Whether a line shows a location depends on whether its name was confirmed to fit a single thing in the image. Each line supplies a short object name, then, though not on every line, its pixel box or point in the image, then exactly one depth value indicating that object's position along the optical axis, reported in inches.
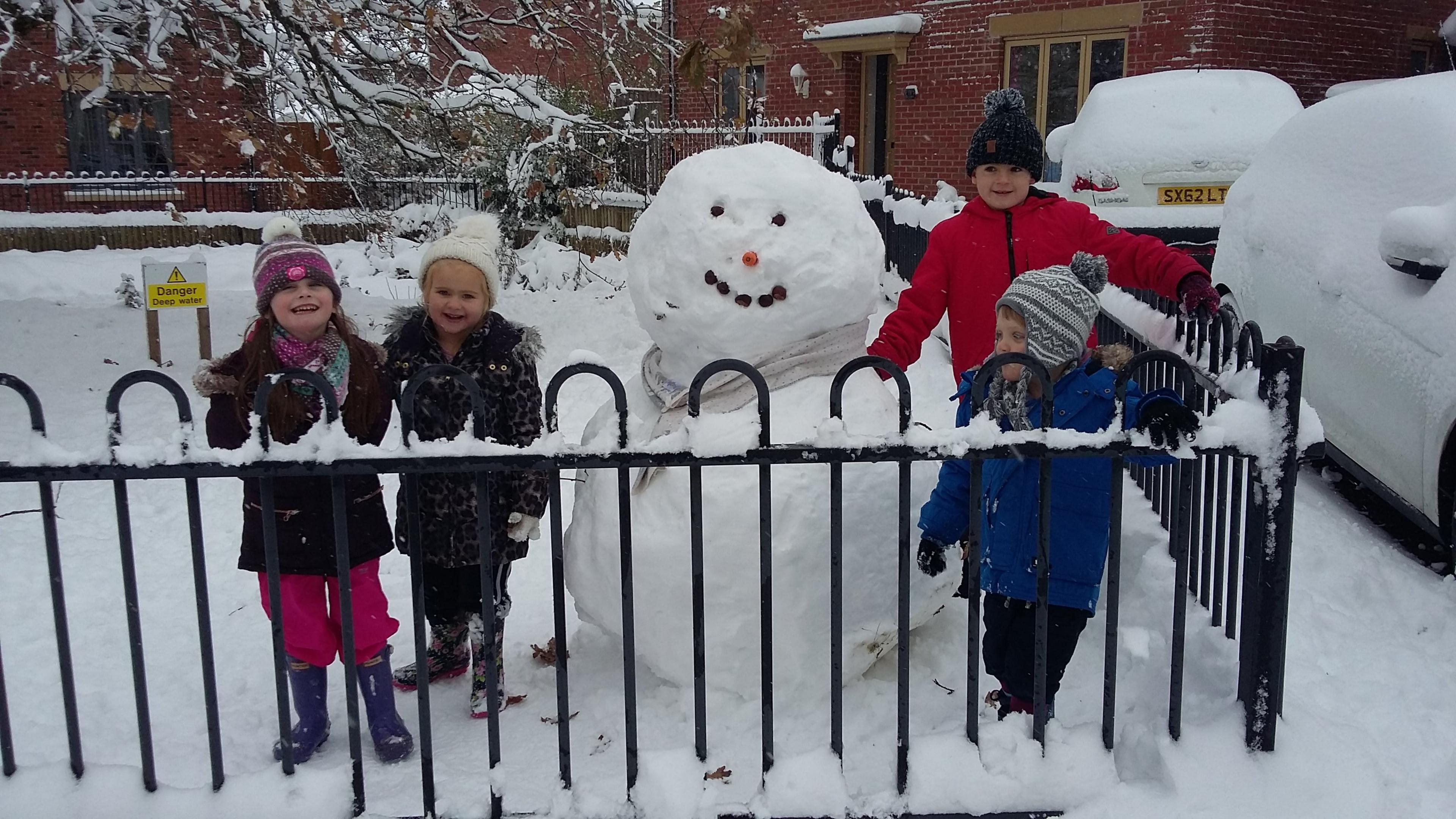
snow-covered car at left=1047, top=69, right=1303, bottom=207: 312.8
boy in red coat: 132.3
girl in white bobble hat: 118.7
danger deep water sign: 285.3
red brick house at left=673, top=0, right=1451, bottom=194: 493.4
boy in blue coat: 102.1
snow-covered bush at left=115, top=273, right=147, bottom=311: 405.7
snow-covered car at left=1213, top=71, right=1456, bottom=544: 137.0
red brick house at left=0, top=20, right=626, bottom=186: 647.1
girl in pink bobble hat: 110.1
